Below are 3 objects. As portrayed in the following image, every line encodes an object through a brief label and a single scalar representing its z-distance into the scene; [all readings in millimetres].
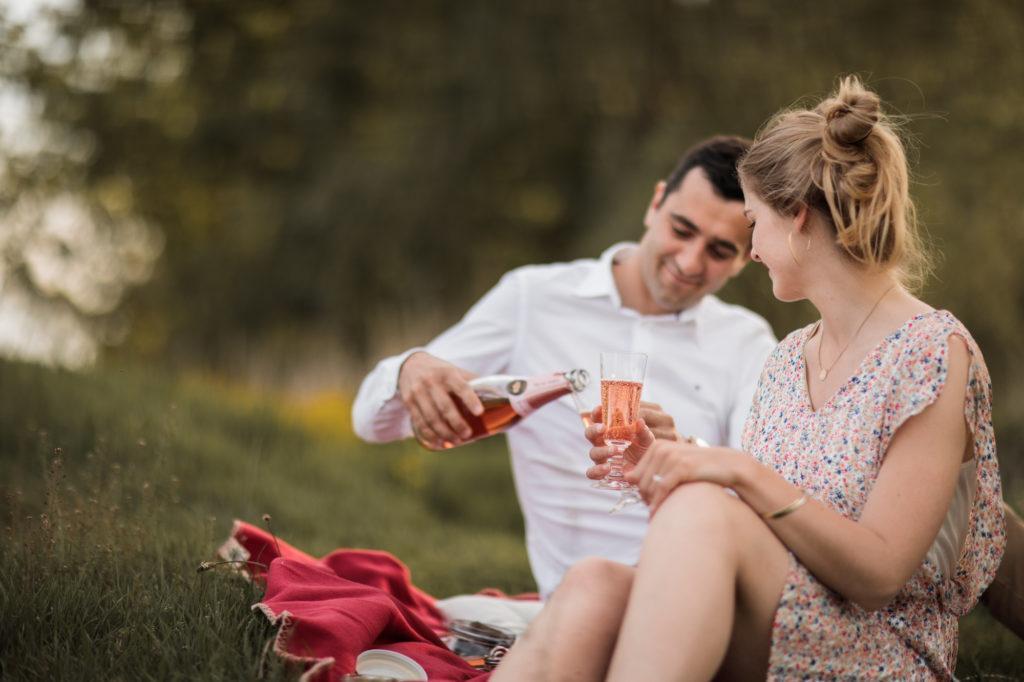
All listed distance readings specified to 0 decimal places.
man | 4055
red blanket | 2719
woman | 2213
